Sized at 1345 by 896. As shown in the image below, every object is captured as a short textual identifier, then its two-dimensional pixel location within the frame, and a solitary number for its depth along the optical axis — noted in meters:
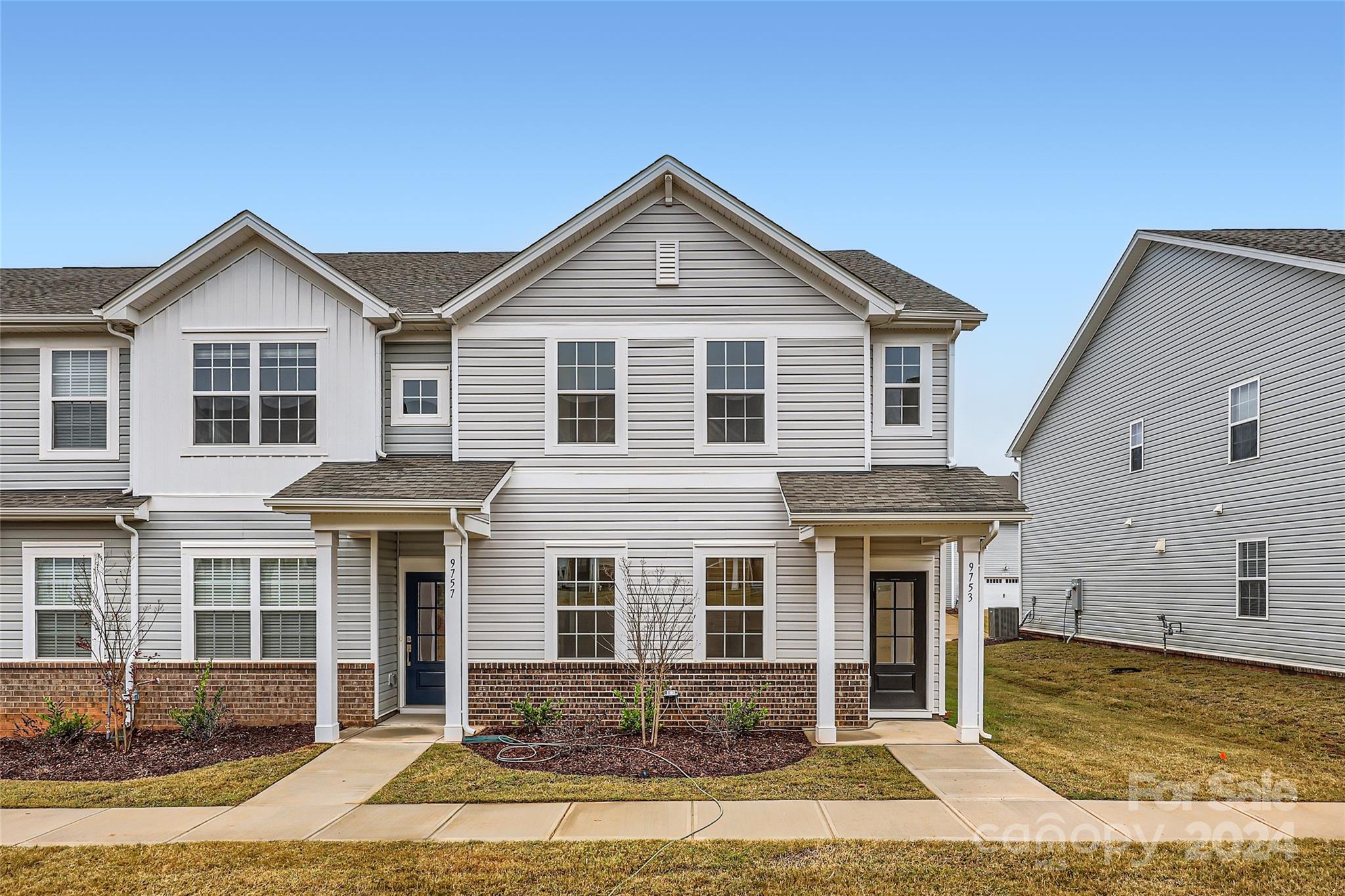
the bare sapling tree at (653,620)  11.84
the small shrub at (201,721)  11.29
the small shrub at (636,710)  11.30
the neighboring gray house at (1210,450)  15.17
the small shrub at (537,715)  11.45
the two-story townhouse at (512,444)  12.06
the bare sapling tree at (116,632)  11.49
